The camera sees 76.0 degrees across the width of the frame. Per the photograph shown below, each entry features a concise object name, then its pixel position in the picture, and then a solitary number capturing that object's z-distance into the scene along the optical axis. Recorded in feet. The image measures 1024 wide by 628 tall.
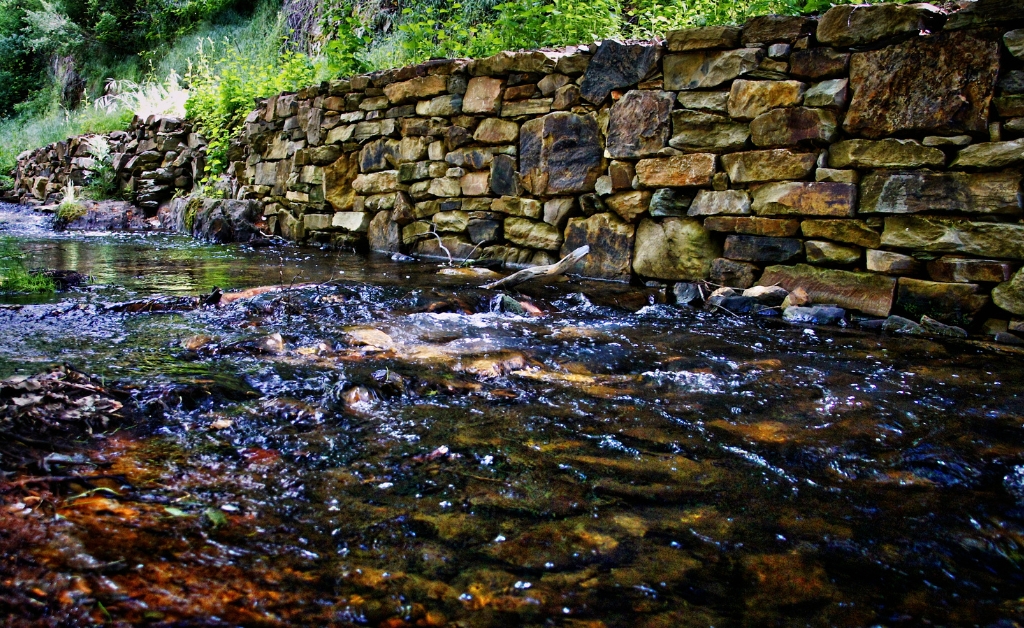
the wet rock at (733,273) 15.71
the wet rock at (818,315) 14.03
